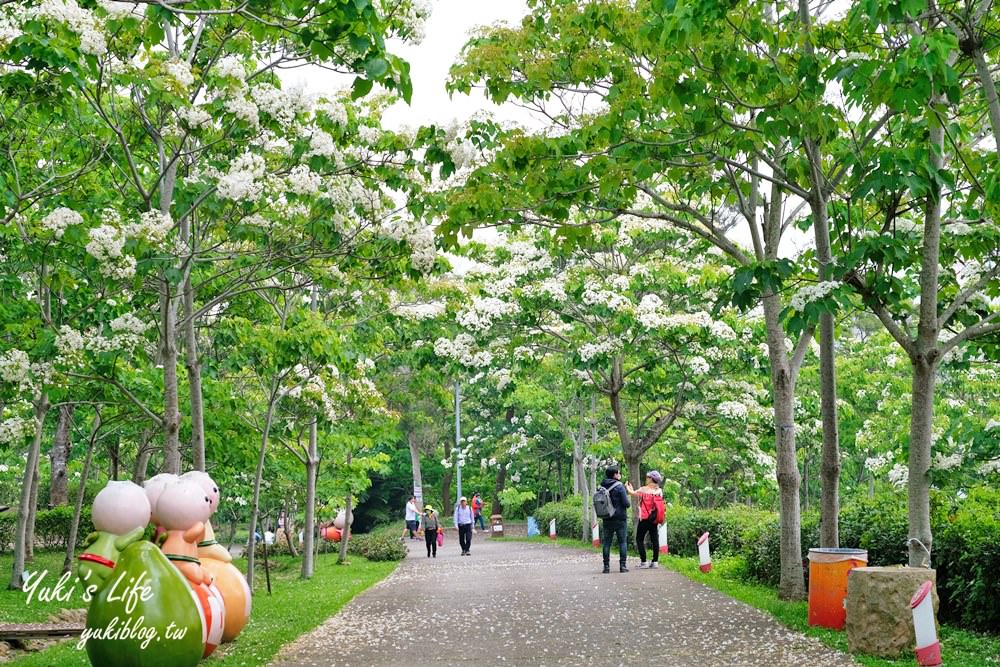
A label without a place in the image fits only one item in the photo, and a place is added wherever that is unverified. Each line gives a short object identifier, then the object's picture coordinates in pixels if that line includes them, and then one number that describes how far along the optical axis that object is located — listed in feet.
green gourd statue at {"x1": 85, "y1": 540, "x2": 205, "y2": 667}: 21.48
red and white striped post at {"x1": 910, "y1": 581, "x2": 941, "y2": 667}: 23.50
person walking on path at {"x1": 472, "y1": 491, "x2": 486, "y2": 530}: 126.62
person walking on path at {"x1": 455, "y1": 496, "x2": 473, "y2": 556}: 78.95
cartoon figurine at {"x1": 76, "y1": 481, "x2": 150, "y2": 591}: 23.26
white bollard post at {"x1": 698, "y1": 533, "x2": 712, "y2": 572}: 47.39
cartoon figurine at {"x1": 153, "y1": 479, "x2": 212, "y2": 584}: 25.22
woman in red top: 52.21
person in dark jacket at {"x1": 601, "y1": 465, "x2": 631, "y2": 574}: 49.65
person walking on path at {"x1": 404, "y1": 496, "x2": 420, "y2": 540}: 102.99
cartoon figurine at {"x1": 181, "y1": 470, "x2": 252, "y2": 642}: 27.27
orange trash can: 29.73
